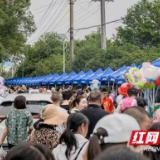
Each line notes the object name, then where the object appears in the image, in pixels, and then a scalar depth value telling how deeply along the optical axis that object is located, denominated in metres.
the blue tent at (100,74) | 25.39
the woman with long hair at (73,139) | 4.38
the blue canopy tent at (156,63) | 13.81
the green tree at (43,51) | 76.06
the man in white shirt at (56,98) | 8.11
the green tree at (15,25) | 43.95
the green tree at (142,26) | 52.12
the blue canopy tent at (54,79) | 37.27
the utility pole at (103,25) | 40.41
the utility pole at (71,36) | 40.12
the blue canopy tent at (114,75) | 22.32
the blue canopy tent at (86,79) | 27.74
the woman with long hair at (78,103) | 8.15
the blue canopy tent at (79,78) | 30.24
